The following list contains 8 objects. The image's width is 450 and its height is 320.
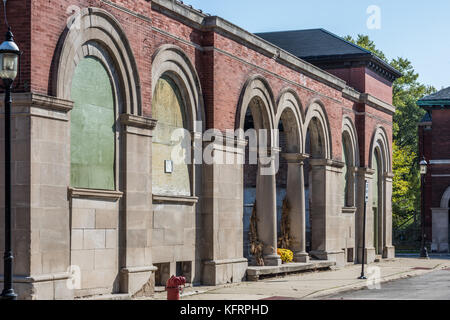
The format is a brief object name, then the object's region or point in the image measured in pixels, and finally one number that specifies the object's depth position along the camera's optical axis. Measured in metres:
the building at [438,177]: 59.03
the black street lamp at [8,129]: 14.38
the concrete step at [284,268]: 26.67
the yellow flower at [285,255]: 30.86
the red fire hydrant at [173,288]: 16.19
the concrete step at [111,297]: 18.80
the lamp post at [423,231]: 49.16
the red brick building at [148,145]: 17.23
